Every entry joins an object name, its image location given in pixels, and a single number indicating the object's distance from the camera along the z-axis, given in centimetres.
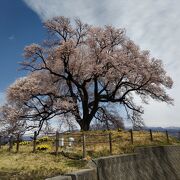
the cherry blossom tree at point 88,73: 1861
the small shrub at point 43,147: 1268
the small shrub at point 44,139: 1521
